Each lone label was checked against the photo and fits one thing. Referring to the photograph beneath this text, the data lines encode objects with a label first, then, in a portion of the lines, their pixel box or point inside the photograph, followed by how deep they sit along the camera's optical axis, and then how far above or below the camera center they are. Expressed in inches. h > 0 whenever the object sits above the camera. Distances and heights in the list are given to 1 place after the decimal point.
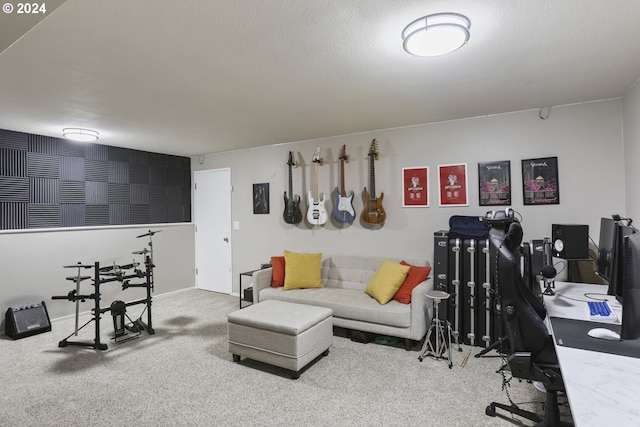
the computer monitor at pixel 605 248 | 92.3 -10.6
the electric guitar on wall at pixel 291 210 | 187.8 +4.2
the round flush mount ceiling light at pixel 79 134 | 154.3 +41.5
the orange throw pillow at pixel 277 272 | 169.9 -27.9
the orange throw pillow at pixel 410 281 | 136.9 -27.9
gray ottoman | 110.1 -40.7
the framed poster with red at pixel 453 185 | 147.1 +13.3
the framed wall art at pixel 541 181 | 130.4 +12.4
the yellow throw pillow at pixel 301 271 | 163.8 -26.8
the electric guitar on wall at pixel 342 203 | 171.6 +7.0
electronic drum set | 135.2 -37.9
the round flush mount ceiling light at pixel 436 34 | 67.7 +38.0
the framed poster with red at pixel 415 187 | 155.7 +13.3
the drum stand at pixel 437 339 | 121.6 -46.9
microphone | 102.8 -18.5
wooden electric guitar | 163.2 +6.7
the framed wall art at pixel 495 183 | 138.4 +12.9
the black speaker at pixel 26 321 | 147.7 -44.9
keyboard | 77.2 -24.6
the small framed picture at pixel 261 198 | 204.4 +12.2
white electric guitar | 181.3 +5.4
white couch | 128.9 -36.5
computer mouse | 64.6 -24.4
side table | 186.9 -47.1
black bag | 135.5 -5.5
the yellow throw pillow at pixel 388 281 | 138.2 -27.9
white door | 223.8 -7.1
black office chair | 70.1 -25.3
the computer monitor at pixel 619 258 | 64.6 -9.5
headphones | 80.7 -1.4
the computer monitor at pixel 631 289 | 57.9 -13.6
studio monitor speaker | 112.4 -10.0
